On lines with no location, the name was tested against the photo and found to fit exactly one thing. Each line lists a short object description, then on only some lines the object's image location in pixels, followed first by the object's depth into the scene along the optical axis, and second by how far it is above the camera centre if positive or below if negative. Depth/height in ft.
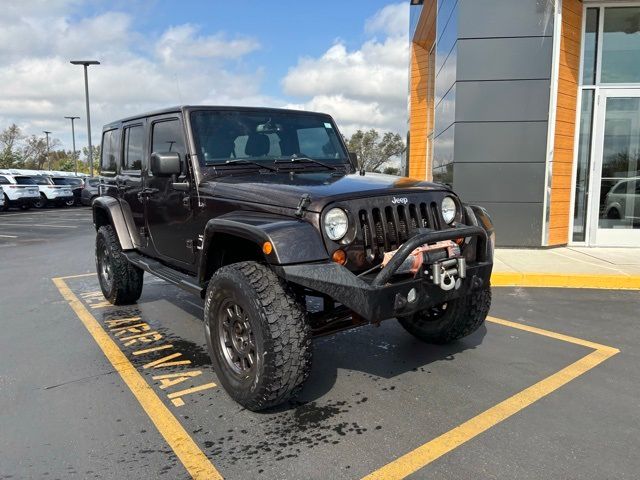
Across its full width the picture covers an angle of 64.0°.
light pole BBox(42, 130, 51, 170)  188.55 +4.64
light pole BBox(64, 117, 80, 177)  138.98 +11.06
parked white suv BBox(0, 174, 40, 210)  77.20 -2.52
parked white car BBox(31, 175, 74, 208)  83.20 -2.88
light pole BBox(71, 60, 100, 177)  81.91 +14.88
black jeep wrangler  9.55 -1.31
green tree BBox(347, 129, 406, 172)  96.17 +6.31
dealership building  28.12 +3.46
